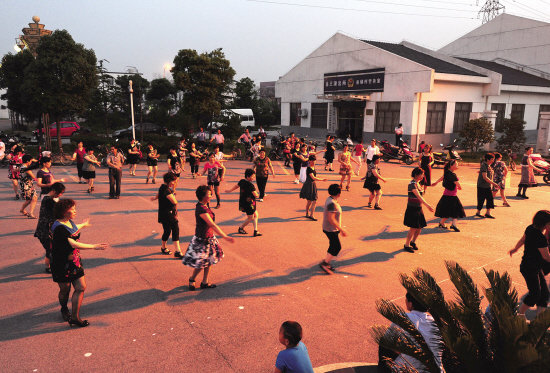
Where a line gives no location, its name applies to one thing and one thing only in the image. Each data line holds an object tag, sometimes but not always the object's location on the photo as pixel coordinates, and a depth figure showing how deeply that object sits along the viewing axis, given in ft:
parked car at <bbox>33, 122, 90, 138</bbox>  110.46
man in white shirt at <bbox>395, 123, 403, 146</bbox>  87.29
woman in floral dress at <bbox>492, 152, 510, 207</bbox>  38.60
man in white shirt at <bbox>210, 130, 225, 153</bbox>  72.56
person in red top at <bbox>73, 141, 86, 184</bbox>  46.42
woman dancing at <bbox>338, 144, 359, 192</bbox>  45.32
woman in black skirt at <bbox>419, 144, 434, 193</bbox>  42.07
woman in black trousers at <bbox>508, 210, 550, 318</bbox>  17.16
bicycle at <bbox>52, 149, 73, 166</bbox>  67.92
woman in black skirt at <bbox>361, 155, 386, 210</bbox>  37.91
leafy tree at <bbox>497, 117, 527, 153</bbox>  82.23
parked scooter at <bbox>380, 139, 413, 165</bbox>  73.83
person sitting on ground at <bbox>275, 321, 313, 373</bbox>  10.83
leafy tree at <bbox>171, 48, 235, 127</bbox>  87.71
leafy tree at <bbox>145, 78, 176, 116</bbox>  157.17
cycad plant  8.39
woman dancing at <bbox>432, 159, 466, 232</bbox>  31.27
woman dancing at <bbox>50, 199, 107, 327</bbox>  16.62
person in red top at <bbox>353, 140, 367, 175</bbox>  56.03
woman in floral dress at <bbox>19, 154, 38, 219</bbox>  33.37
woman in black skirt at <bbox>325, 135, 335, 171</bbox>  61.23
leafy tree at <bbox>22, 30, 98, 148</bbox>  69.15
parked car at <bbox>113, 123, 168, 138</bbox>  111.04
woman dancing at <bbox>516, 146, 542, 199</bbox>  43.98
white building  91.97
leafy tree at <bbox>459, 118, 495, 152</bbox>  81.00
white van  146.72
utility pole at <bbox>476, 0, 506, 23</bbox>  168.18
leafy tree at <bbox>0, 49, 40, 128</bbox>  79.59
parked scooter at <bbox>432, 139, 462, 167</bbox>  69.04
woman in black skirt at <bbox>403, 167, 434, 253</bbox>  26.23
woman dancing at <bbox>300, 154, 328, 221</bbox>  34.32
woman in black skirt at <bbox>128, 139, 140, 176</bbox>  53.52
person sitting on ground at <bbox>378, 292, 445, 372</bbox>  9.84
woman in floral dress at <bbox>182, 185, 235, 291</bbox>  20.24
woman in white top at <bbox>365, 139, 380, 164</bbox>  52.57
